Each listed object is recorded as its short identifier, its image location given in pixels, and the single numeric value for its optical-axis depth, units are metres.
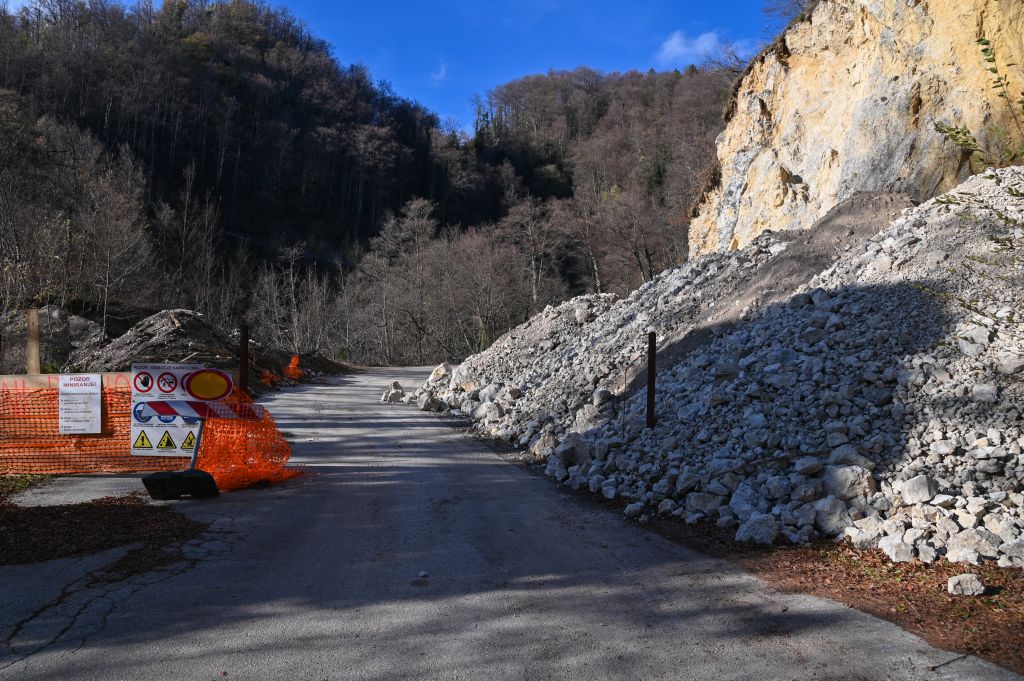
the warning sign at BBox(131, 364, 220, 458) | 7.52
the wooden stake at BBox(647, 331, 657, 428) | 8.73
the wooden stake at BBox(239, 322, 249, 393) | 8.70
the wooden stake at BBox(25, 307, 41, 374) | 9.44
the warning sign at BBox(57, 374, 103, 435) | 8.53
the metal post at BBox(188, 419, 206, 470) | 7.42
